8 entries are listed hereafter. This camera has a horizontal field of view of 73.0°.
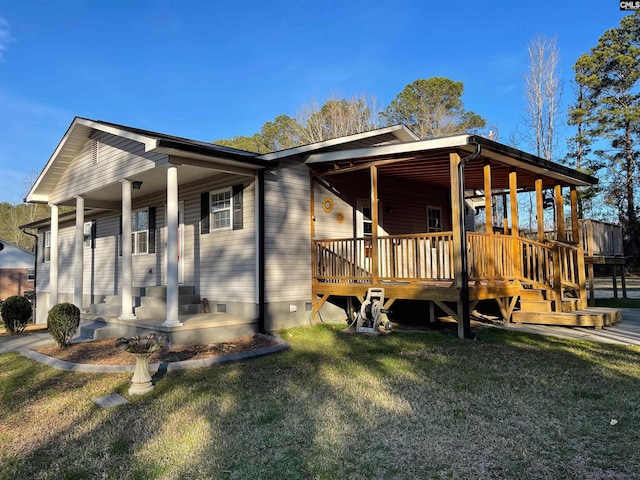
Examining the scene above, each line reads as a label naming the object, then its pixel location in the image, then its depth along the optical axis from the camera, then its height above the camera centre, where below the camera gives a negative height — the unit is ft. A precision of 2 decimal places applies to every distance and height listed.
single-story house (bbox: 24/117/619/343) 25.25 +2.89
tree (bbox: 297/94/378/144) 92.07 +32.85
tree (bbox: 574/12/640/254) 85.56 +32.78
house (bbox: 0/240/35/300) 118.52 +2.09
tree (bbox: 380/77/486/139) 90.84 +33.76
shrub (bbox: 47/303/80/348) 24.58 -2.65
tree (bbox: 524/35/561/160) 74.64 +31.19
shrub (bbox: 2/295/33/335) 32.94 -2.74
